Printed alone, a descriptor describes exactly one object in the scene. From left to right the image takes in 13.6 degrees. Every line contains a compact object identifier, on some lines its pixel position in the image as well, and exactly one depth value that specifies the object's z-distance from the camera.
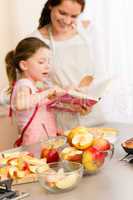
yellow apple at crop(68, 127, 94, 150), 1.90
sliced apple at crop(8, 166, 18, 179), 1.87
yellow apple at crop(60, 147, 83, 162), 1.89
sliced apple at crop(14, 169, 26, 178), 1.87
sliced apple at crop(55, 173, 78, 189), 1.77
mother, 2.70
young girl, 2.48
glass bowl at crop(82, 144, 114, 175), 1.86
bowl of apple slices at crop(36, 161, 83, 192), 1.77
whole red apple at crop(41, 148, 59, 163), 1.97
